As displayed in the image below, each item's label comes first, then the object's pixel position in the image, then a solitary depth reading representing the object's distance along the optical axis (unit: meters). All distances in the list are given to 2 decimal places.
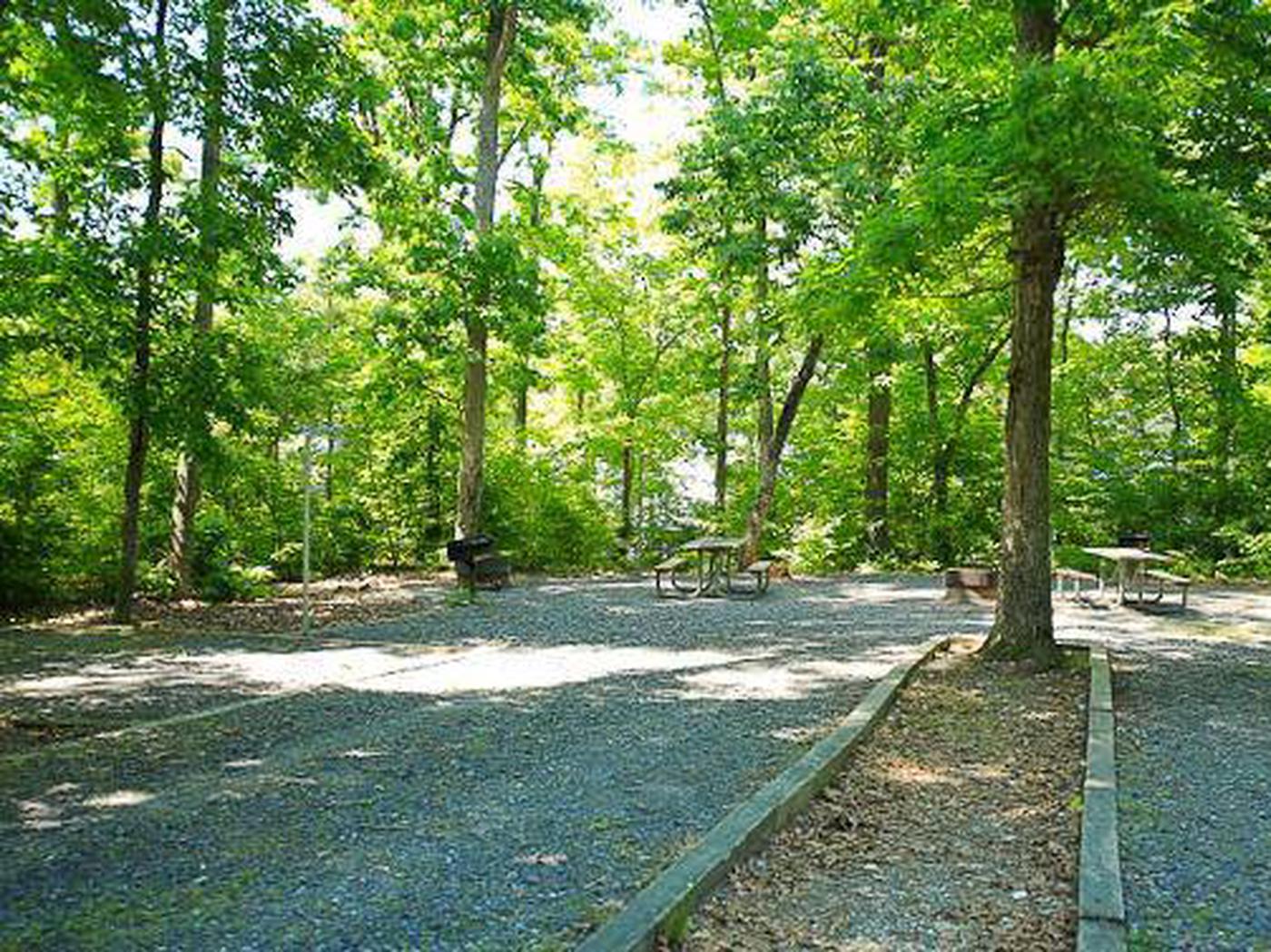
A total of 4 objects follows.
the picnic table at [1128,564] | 12.35
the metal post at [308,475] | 9.62
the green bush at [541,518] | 18.47
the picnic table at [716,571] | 13.85
